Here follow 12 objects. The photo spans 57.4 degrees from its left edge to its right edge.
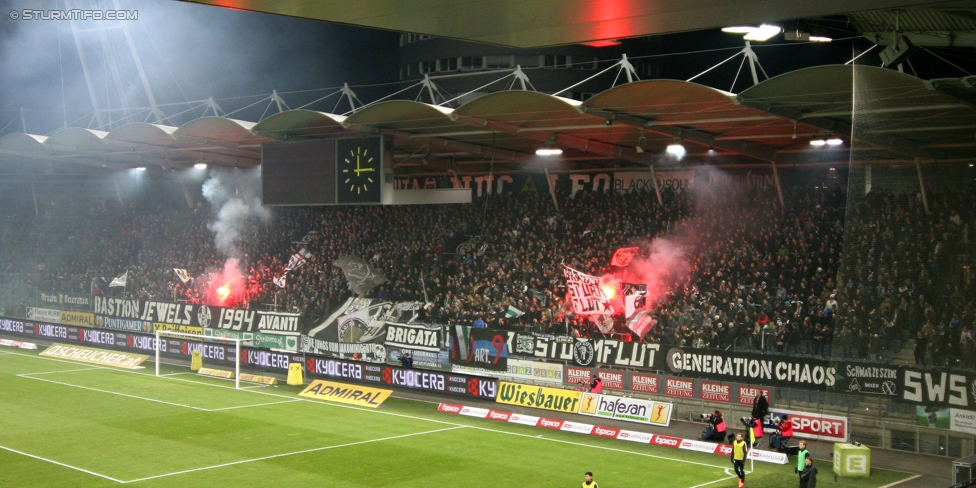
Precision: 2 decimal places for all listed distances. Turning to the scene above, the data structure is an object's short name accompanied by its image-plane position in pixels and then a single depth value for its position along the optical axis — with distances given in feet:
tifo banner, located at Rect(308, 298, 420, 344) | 112.82
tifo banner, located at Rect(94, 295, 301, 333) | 120.88
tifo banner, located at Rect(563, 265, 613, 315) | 100.53
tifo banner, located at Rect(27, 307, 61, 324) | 154.20
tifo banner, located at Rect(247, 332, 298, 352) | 119.14
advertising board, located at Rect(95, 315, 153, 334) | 137.59
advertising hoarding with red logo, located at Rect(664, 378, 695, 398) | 83.51
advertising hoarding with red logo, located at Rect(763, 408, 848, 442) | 74.49
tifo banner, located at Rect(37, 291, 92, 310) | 151.33
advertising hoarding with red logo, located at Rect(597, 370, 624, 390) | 88.63
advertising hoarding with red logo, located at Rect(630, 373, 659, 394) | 86.07
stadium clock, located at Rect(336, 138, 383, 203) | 99.60
